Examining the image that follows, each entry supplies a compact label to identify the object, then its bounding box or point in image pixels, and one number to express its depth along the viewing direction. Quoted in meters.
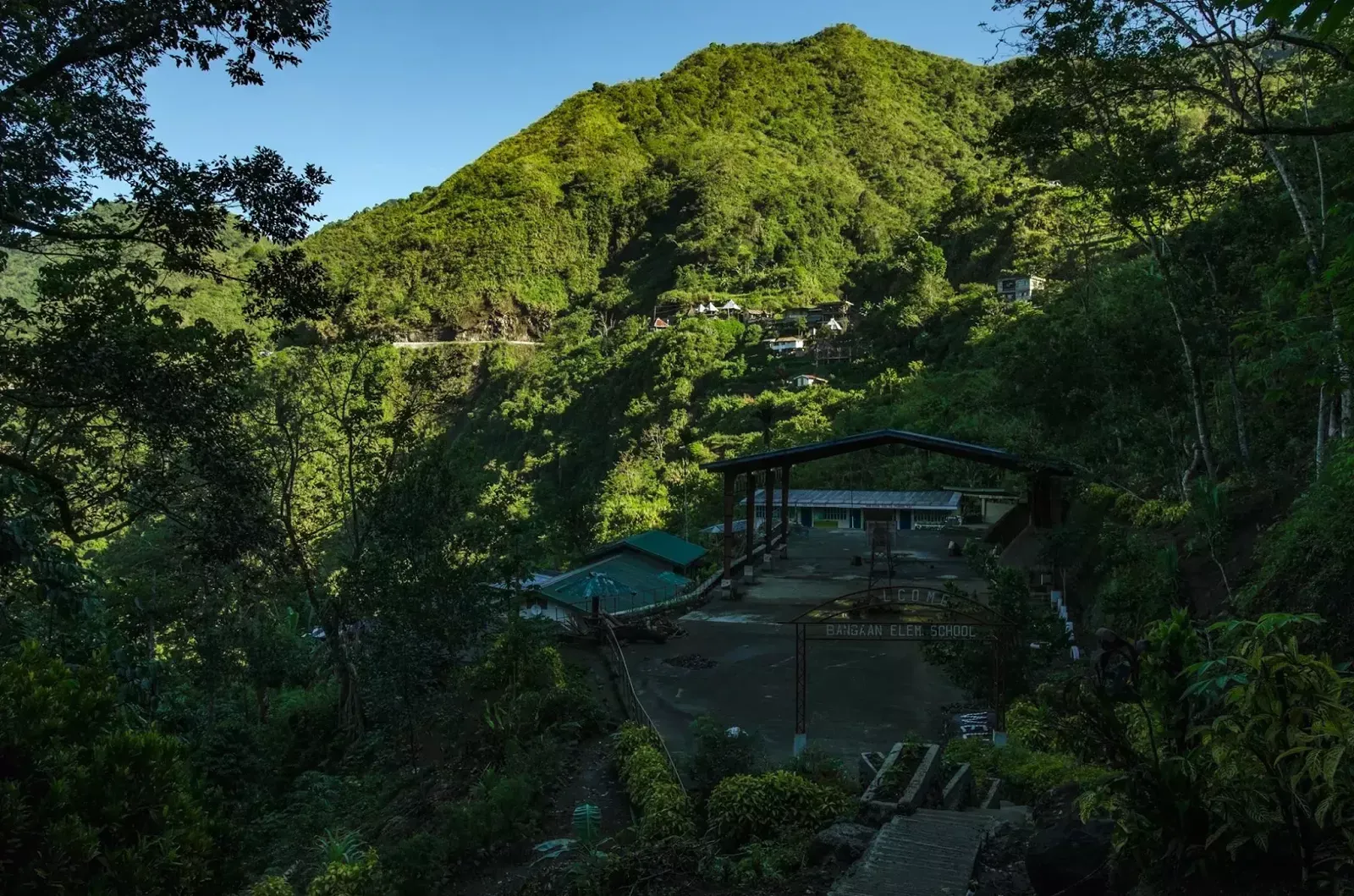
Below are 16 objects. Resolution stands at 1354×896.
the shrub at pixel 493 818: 8.82
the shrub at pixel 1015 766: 7.68
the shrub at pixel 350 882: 6.94
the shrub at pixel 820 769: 8.27
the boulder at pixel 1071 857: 4.15
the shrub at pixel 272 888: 6.62
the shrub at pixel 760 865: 5.84
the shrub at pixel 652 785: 7.88
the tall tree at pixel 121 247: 6.21
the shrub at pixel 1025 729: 8.99
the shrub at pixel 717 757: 8.90
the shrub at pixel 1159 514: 15.59
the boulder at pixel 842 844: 5.60
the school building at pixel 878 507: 28.88
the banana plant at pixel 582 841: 7.27
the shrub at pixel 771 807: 7.19
